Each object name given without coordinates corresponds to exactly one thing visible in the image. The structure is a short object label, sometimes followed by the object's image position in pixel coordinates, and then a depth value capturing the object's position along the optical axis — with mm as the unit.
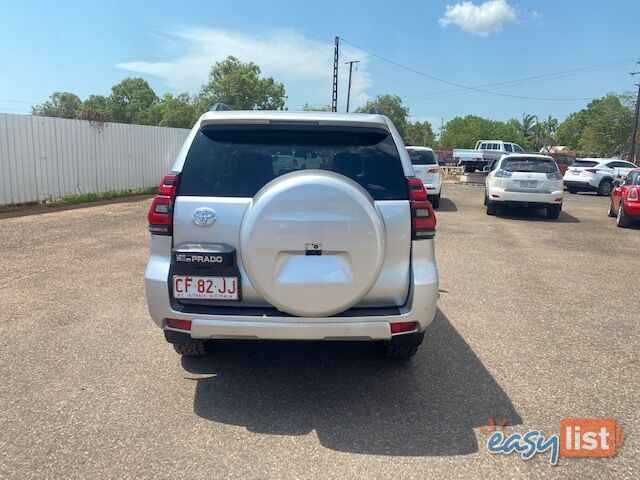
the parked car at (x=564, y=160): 30547
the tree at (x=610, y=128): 59469
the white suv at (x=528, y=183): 12625
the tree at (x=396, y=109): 85250
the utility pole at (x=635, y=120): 36616
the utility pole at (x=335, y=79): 42250
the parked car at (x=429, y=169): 14401
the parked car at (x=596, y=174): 21484
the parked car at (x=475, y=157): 27656
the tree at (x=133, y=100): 92750
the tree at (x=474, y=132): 99956
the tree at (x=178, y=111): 78562
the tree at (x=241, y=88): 70000
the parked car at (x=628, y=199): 11445
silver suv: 3059
